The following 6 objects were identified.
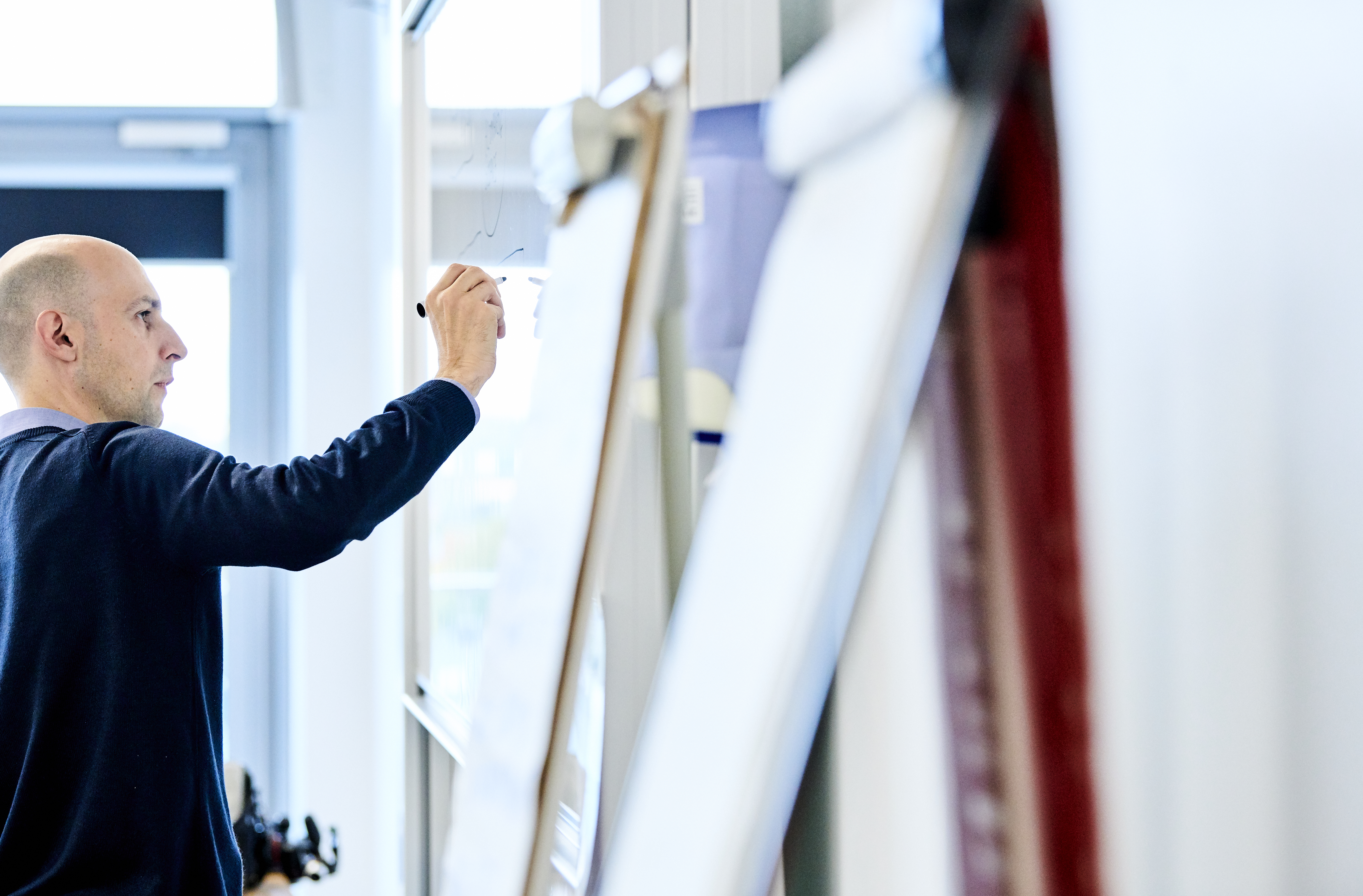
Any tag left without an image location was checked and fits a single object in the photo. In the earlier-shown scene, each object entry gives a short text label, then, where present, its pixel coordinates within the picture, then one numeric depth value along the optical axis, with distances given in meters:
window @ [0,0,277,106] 4.55
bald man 3.21
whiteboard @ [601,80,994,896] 1.52
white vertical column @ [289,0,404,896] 4.56
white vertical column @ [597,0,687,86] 2.87
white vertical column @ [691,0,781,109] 2.75
